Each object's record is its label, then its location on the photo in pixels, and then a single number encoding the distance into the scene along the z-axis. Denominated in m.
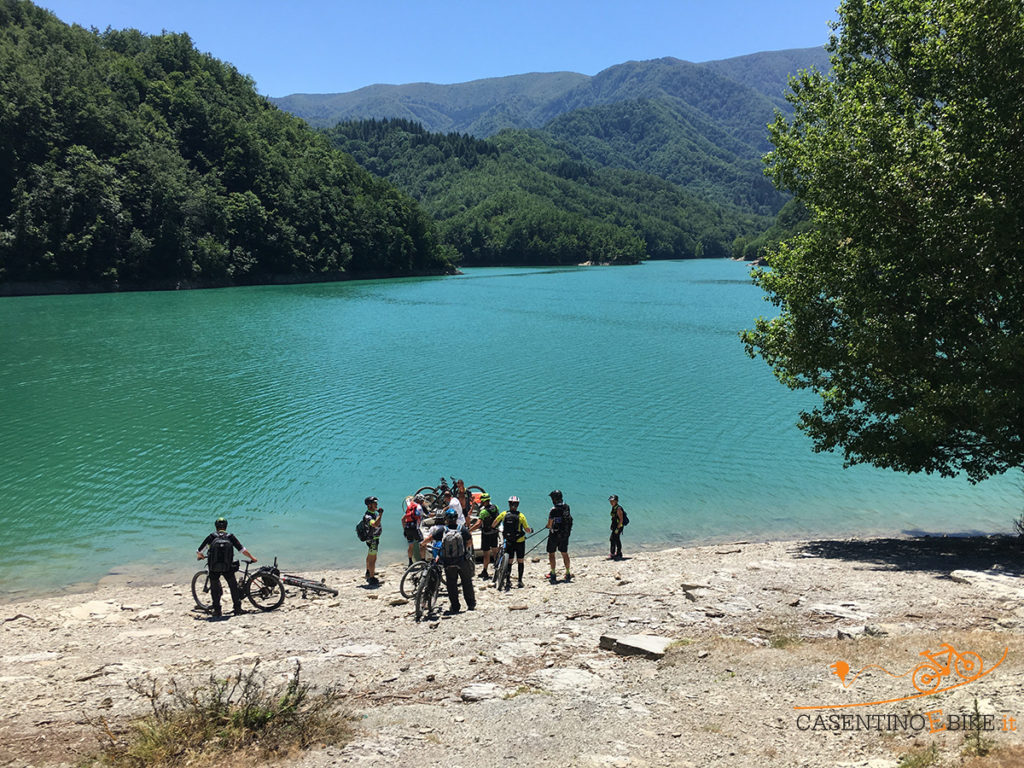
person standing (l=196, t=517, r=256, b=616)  12.99
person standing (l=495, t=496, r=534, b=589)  14.51
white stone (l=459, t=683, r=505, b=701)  8.70
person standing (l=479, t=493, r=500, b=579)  15.55
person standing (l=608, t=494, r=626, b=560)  16.94
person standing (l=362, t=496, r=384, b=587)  15.33
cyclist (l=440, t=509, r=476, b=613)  12.53
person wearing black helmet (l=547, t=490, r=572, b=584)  14.84
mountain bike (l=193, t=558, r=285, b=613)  13.67
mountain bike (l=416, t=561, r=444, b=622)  12.47
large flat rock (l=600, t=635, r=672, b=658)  9.75
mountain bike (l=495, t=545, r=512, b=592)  14.55
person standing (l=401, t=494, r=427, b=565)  15.77
